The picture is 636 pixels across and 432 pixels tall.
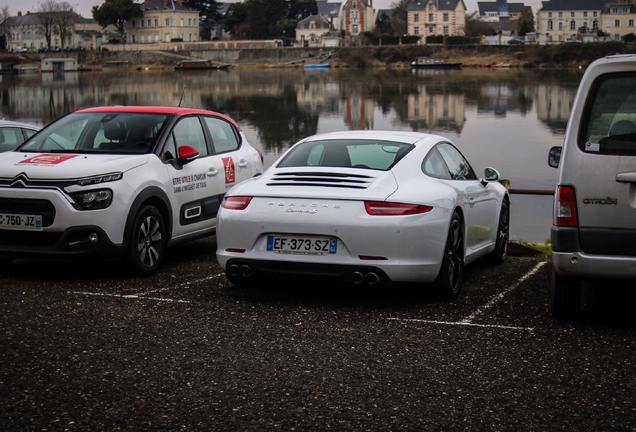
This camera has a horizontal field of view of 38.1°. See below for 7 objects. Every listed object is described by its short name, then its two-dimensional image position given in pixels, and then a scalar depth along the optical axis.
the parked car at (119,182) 7.94
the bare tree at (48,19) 190.12
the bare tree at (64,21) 189.38
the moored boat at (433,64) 140.50
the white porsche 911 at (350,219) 6.80
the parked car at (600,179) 6.02
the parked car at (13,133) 11.30
